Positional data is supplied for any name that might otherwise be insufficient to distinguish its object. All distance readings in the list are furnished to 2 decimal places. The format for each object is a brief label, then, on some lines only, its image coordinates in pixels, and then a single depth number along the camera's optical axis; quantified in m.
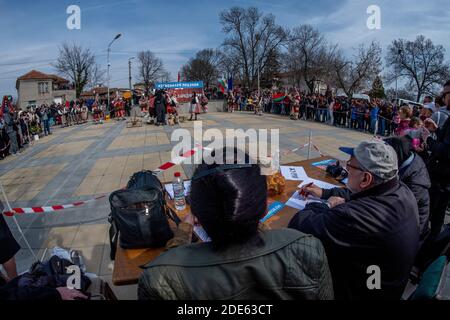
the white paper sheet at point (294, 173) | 3.36
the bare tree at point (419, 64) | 41.07
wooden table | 1.71
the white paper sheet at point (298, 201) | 2.58
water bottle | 2.64
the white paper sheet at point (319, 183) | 3.08
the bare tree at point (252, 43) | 40.53
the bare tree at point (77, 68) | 46.97
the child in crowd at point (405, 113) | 5.80
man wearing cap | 1.47
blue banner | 21.86
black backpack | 1.97
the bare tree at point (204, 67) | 62.16
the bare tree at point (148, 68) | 65.38
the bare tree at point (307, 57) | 36.25
